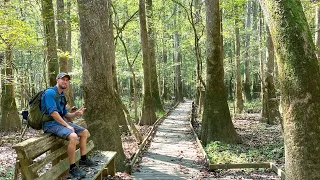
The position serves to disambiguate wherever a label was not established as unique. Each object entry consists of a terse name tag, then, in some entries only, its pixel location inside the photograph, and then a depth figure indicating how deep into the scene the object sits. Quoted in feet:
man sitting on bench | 16.69
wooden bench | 13.32
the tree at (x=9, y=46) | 33.87
